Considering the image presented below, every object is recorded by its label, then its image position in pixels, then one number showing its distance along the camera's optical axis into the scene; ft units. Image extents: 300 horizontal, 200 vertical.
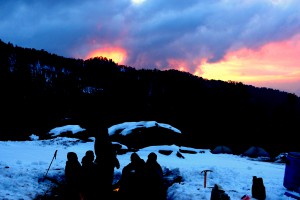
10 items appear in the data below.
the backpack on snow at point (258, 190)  27.06
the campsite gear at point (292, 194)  26.00
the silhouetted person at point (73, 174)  21.44
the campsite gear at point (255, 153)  97.60
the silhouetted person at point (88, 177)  21.62
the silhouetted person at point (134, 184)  20.53
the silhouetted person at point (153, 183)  20.64
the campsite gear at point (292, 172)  29.04
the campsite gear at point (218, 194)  19.22
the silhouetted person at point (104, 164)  22.50
